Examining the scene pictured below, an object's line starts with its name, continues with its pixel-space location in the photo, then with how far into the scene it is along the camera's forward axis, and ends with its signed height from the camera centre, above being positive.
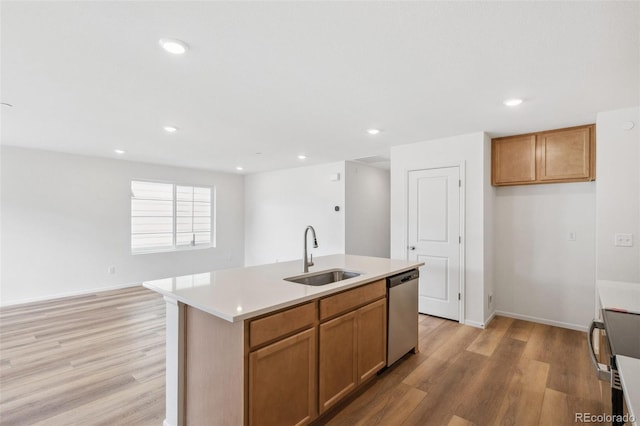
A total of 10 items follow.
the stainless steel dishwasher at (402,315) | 2.59 -0.91
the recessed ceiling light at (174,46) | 1.75 +0.99
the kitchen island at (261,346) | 1.53 -0.77
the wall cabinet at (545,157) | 3.28 +0.65
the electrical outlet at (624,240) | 2.79 -0.24
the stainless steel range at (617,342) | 1.14 -0.52
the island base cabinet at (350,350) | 1.95 -0.98
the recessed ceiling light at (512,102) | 2.62 +0.97
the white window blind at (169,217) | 5.86 -0.08
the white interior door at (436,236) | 3.83 -0.29
